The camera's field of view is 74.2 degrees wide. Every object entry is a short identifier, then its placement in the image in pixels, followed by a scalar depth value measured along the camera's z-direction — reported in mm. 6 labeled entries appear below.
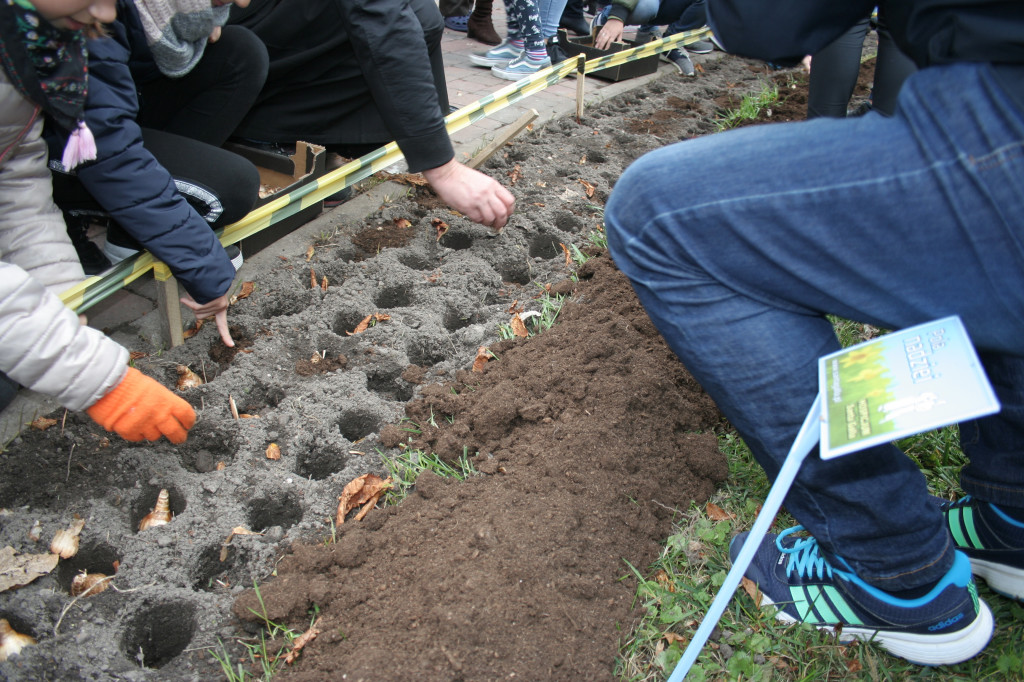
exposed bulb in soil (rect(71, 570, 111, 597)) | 1650
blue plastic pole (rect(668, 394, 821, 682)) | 1039
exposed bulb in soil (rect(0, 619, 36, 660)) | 1502
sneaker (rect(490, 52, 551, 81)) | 5156
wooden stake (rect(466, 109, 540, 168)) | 3570
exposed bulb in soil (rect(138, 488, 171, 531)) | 1836
